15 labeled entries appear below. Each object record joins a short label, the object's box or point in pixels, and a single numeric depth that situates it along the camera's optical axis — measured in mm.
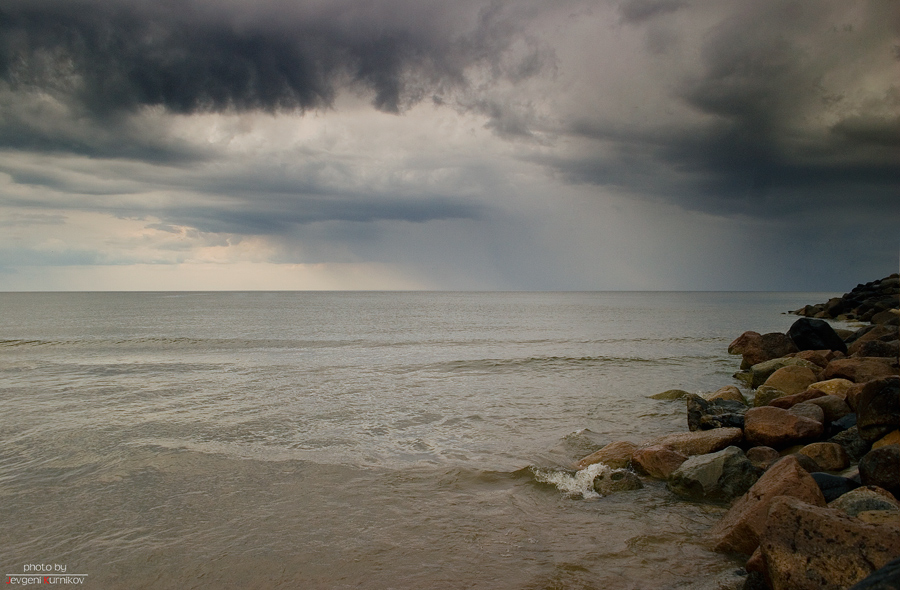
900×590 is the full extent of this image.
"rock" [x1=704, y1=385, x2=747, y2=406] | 15000
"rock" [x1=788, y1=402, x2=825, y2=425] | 10742
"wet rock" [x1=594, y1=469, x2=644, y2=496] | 9141
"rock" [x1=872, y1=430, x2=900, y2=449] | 8578
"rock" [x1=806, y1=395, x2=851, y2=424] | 11338
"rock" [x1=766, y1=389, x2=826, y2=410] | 12617
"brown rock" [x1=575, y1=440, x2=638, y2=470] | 10148
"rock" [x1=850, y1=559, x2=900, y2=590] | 3094
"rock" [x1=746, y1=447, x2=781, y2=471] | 9188
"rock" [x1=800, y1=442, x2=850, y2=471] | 8734
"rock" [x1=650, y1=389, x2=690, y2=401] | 17234
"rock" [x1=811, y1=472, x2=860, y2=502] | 7006
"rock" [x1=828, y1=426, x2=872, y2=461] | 9141
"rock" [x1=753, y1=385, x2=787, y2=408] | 14422
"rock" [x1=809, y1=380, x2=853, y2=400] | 13375
